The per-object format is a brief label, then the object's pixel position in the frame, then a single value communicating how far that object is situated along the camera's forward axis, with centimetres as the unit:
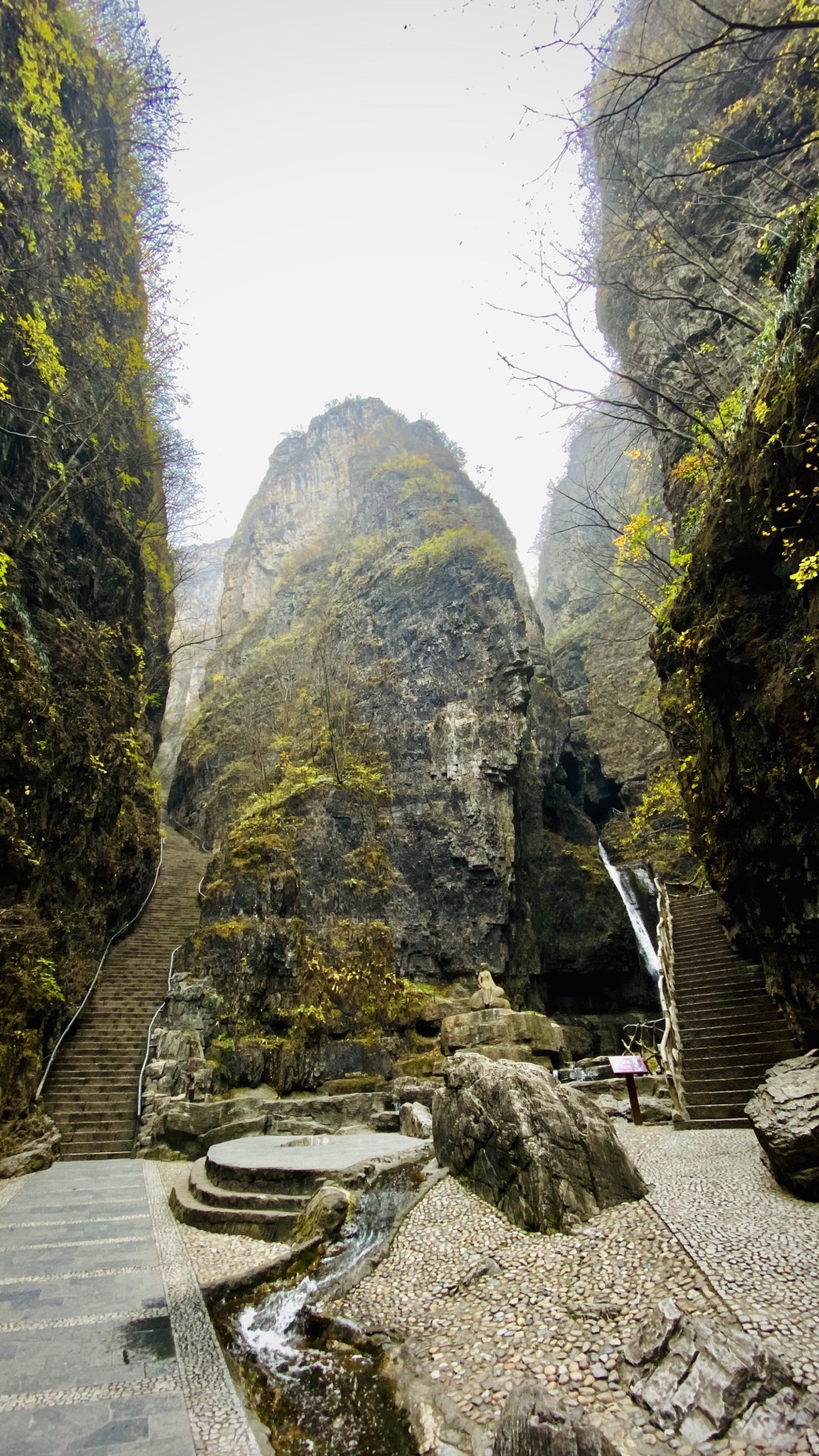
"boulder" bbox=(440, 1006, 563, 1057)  1180
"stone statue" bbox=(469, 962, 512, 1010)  1270
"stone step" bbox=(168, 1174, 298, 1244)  629
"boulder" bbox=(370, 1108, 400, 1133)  1042
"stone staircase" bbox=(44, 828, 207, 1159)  1078
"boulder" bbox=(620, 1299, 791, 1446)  297
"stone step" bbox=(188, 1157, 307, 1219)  660
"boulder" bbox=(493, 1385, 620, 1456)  288
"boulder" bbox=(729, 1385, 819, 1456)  279
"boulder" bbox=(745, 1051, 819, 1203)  516
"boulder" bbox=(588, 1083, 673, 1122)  973
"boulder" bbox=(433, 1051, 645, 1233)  534
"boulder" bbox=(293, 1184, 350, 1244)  581
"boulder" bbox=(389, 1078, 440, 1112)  1136
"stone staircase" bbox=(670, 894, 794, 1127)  909
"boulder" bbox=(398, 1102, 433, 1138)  917
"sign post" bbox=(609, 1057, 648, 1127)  780
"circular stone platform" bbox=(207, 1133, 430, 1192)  686
